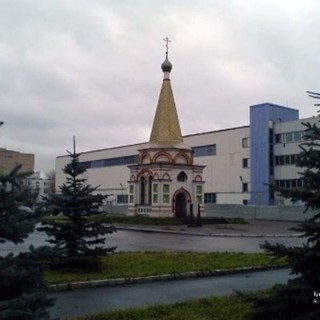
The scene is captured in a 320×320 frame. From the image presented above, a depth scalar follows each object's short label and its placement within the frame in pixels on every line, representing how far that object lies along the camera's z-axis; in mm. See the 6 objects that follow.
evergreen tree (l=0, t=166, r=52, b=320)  3928
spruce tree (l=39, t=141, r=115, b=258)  11547
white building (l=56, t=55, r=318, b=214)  55938
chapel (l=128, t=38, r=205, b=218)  39781
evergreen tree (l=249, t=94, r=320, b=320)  5453
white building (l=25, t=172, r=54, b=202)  114569
